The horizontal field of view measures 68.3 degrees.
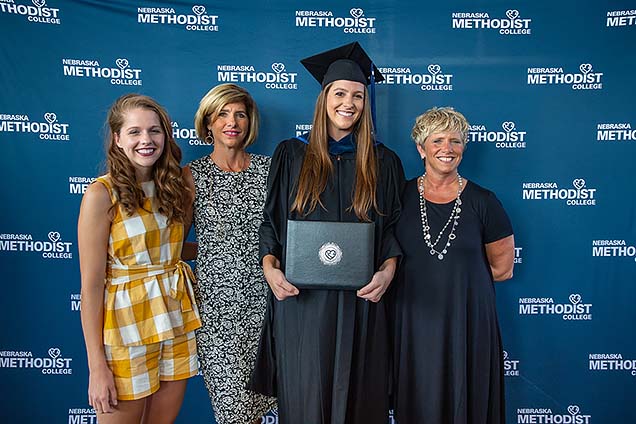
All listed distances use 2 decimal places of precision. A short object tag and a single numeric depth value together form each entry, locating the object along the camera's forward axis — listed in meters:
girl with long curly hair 1.53
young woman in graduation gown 1.74
